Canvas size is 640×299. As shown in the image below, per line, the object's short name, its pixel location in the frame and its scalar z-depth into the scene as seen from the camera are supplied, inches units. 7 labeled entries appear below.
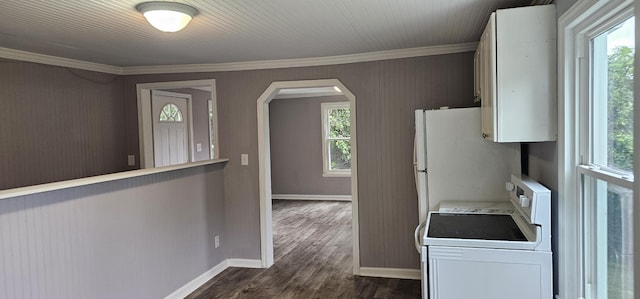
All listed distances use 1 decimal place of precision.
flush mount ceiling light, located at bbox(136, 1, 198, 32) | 87.7
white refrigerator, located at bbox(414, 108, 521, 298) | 116.3
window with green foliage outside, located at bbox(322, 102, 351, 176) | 316.8
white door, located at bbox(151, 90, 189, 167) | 195.6
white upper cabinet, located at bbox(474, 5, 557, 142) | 81.9
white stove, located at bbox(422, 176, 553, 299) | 79.9
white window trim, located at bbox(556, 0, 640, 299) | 74.0
